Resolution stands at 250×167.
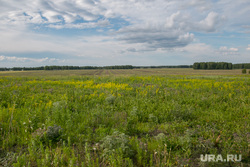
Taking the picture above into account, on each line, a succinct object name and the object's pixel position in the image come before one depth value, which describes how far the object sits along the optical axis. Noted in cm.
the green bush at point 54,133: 423
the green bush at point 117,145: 345
